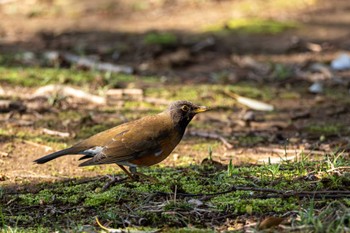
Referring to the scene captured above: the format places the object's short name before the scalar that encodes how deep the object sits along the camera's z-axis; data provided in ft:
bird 42.88
